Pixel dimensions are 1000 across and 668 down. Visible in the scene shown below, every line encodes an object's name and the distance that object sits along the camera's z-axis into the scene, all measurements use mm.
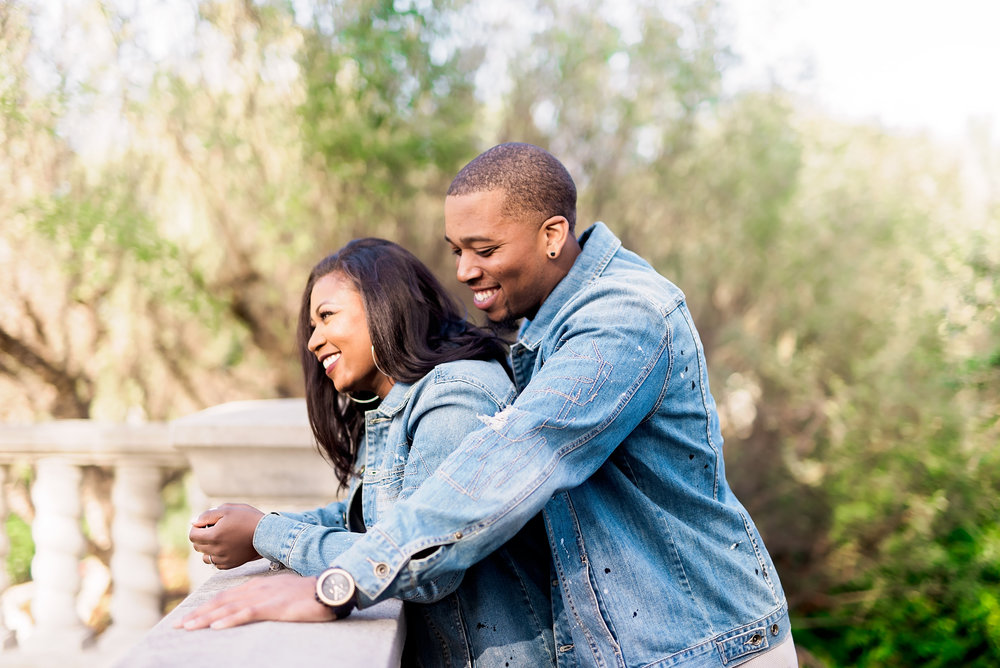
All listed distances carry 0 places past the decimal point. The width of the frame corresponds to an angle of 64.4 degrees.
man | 1554
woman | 1880
